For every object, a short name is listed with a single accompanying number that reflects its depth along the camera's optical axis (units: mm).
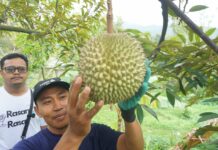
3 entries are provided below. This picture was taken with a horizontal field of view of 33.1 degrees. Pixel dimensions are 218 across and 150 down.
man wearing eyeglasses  2318
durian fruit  940
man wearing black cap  1365
